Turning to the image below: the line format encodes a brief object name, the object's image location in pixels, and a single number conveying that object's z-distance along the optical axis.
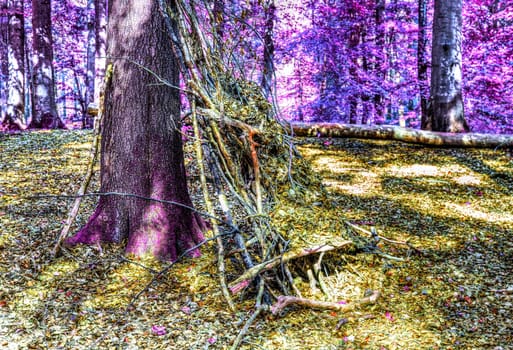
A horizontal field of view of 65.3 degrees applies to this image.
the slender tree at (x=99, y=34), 9.41
